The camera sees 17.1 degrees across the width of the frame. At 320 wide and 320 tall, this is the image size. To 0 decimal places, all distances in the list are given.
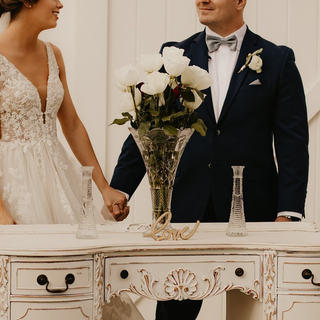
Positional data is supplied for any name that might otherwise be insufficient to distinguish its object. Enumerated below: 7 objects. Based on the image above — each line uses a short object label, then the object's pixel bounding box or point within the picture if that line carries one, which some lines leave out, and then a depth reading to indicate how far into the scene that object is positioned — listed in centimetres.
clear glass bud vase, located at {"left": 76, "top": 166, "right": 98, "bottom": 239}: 323
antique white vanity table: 309
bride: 362
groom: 374
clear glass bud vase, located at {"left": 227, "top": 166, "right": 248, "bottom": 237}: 330
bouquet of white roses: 316
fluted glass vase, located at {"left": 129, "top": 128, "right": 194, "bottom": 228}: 321
